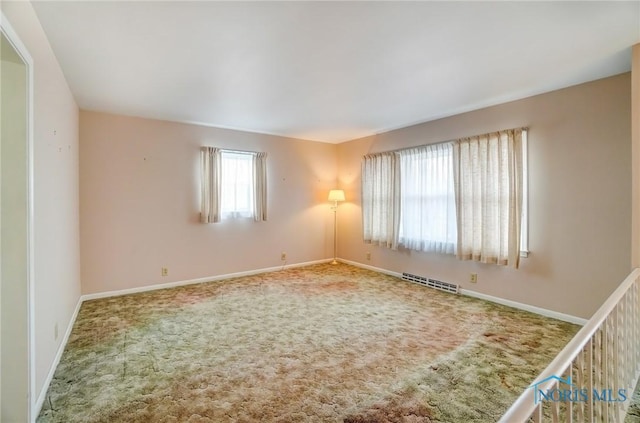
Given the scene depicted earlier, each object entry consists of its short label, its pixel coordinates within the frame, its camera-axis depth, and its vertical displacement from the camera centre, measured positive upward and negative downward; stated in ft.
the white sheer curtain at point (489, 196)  11.48 +0.53
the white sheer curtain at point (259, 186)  16.81 +1.31
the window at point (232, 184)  15.17 +1.34
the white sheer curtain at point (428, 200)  13.89 +0.47
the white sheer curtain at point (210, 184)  15.12 +1.27
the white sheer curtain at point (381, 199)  16.11 +0.59
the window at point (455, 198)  11.53 +0.53
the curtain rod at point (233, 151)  15.69 +3.18
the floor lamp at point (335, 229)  19.93 -1.36
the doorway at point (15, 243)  5.34 -0.62
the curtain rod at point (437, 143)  11.44 +3.17
